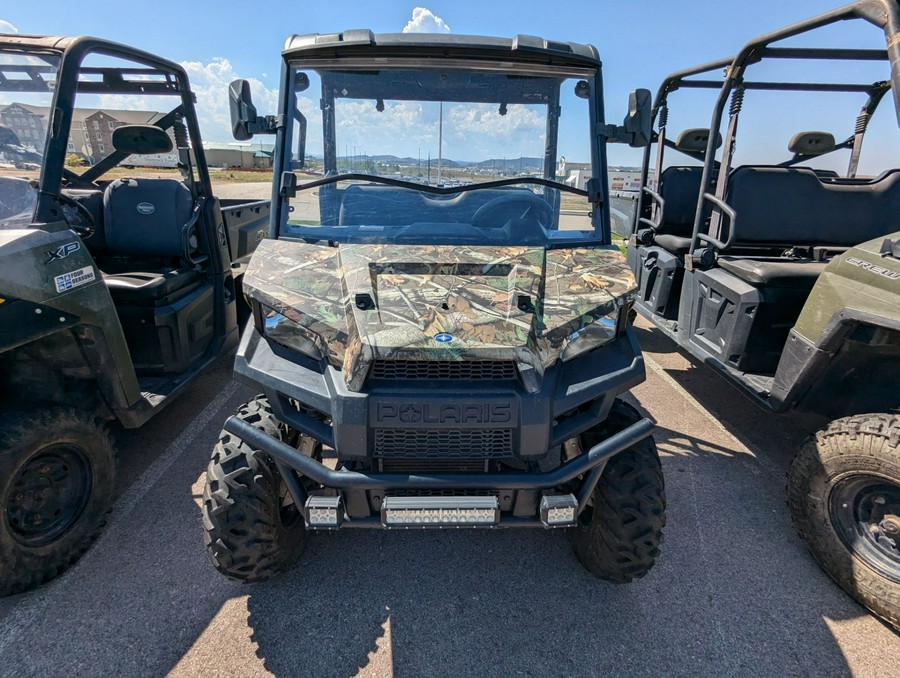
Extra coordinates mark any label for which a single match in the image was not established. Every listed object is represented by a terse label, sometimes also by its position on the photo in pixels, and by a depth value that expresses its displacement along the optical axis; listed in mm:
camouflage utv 1909
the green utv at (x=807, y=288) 2463
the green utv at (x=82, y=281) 2371
